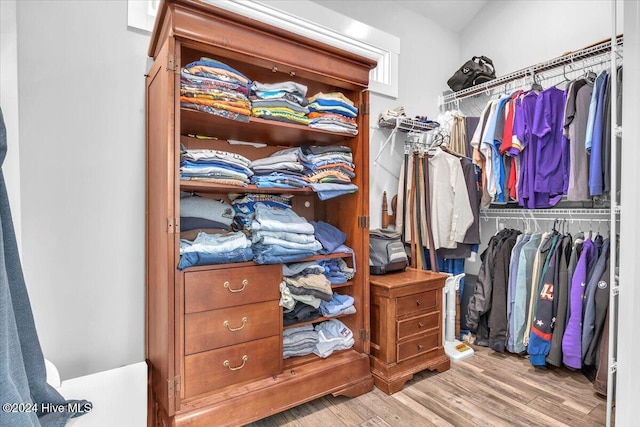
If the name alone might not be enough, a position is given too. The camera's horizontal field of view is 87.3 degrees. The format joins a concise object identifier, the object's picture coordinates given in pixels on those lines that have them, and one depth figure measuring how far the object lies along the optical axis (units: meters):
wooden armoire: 1.43
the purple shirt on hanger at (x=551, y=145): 2.34
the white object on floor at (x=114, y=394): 1.42
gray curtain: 0.68
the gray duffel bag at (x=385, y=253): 2.26
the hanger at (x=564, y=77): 2.49
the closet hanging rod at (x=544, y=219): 2.36
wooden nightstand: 2.04
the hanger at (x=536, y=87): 2.53
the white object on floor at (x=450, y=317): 2.53
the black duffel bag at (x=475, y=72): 2.97
